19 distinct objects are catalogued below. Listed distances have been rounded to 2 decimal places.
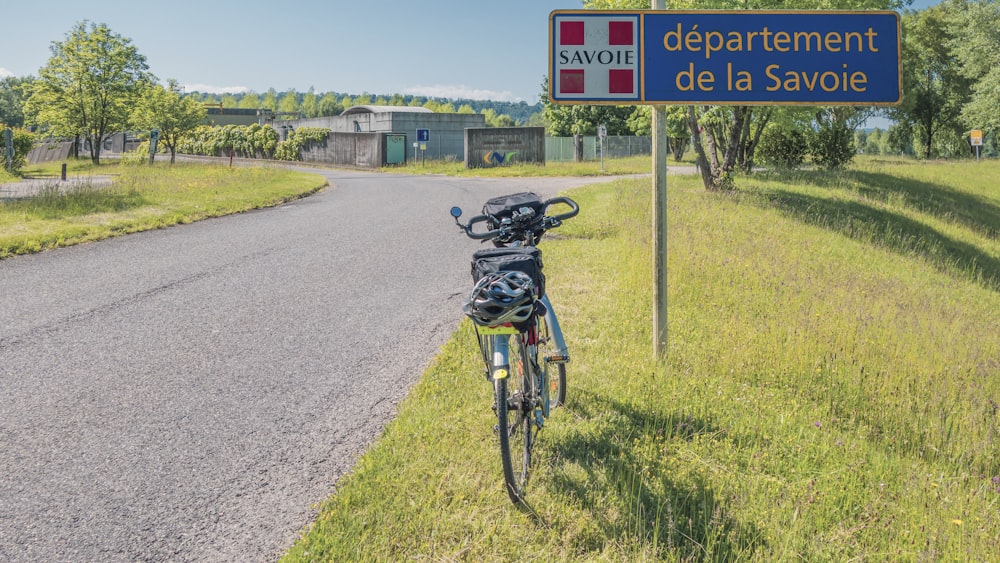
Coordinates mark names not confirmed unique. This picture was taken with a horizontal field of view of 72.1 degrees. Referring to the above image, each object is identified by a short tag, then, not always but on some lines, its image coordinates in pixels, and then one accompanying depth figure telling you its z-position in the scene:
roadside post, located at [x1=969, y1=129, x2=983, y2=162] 48.11
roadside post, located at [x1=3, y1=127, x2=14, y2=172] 26.89
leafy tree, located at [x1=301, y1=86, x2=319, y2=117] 164.25
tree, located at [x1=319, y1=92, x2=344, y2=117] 163.50
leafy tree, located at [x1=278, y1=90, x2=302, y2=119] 174.88
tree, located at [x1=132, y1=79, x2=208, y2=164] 46.91
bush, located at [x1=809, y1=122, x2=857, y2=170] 31.38
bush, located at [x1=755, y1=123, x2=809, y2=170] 31.22
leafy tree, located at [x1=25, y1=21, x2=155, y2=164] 39.28
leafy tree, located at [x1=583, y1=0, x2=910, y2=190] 18.81
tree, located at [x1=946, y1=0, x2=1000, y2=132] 36.56
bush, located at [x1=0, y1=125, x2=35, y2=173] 29.61
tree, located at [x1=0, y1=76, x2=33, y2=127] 111.04
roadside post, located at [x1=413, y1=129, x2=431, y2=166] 33.78
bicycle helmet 2.98
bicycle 3.03
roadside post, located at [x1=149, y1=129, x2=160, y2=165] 27.34
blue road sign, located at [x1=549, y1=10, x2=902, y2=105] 4.98
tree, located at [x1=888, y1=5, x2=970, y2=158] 58.06
